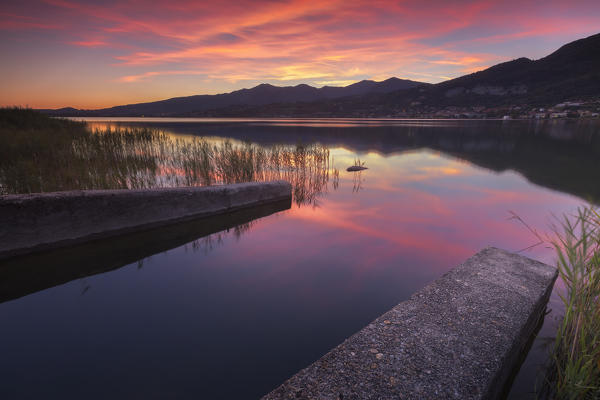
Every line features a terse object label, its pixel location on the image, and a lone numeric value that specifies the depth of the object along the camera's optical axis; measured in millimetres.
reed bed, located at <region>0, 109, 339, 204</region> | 7711
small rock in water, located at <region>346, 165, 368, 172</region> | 13758
